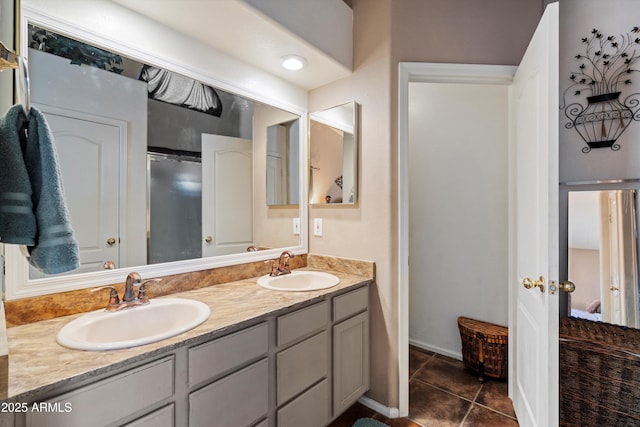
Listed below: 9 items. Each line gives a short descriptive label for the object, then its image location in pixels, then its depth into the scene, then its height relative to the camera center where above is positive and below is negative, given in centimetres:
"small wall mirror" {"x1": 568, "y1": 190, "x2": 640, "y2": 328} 161 -24
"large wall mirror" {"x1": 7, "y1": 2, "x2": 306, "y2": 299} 116 +28
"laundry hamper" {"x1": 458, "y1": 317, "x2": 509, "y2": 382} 209 -98
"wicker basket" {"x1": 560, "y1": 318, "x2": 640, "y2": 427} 138 -80
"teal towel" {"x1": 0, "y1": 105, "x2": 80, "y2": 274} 63 +4
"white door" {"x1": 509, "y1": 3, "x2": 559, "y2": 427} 119 -8
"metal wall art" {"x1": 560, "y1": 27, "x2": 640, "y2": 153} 164 +73
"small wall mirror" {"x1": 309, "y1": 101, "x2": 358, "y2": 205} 196 +42
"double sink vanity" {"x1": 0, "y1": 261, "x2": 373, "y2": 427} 78 -49
